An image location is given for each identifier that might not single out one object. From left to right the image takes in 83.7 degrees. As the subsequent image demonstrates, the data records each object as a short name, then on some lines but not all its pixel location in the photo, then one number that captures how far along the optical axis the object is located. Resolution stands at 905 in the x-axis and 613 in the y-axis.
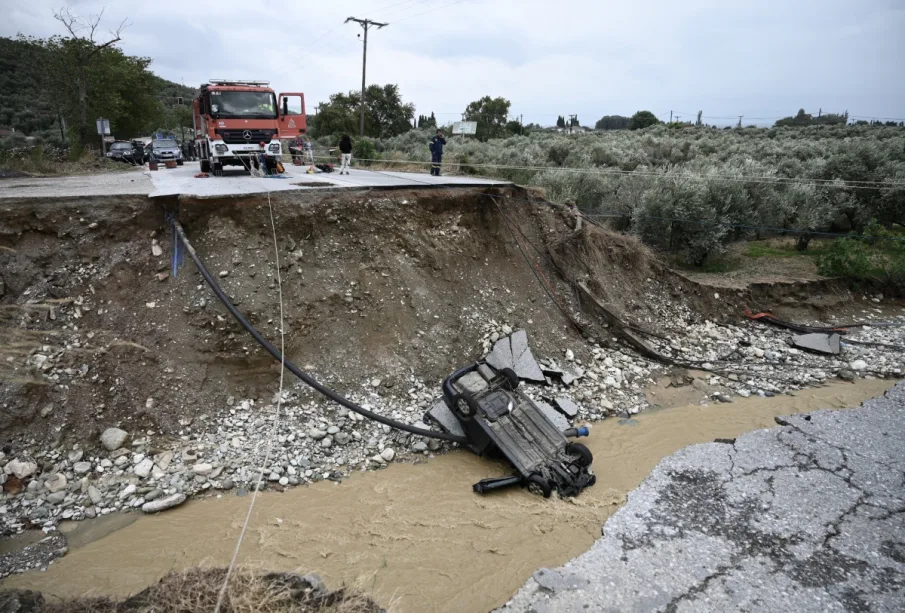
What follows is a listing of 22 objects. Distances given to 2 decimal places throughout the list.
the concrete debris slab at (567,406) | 7.89
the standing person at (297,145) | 22.27
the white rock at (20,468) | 5.86
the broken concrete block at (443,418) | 7.15
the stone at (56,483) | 5.85
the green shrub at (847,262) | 12.38
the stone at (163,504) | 5.73
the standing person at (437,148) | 15.20
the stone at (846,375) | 9.38
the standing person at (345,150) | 15.04
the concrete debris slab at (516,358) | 8.44
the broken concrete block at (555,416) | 7.50
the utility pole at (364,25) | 28.84
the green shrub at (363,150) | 23.89
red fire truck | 13.32
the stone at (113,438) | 6.32
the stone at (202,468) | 6.23
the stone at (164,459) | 6.25
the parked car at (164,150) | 24.45
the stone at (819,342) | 10.27
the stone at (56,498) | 5.71
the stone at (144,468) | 6.11
